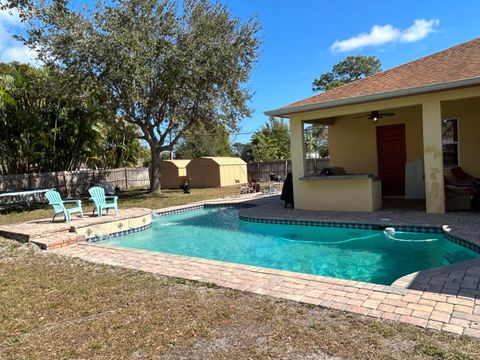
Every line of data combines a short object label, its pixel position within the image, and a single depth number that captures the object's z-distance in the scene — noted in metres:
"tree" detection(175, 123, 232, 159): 40.50
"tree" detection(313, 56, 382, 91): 42.25
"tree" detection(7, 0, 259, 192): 14.52
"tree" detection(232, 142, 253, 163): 40.28
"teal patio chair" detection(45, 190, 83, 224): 9.70
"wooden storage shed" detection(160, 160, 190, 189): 24.03
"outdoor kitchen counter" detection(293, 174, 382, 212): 9.70
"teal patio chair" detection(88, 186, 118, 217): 10.48
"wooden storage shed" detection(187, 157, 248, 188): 22.70
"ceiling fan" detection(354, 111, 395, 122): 10.70
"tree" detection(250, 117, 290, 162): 35.16
